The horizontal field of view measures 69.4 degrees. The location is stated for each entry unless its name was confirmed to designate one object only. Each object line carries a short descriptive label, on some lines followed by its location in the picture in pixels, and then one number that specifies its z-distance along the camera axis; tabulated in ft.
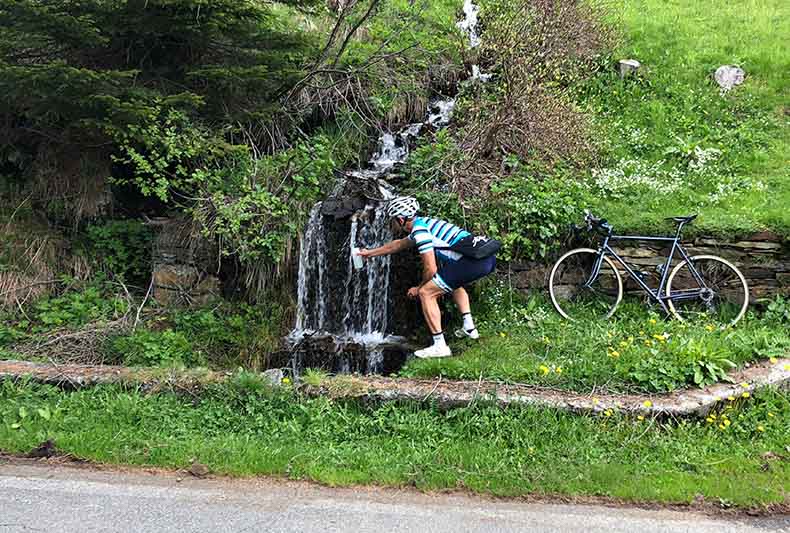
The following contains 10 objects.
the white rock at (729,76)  34.47
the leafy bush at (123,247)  26.04
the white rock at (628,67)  36.27
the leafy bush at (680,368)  16.07
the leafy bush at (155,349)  21.36
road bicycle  21.79
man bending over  20.17
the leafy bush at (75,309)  23.07
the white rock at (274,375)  17.02
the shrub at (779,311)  20.89
